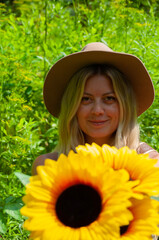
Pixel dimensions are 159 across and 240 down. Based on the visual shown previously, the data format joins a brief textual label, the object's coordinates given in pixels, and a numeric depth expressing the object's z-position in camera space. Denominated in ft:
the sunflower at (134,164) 3.99
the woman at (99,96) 6.56
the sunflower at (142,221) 3.70
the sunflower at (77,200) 3.63
